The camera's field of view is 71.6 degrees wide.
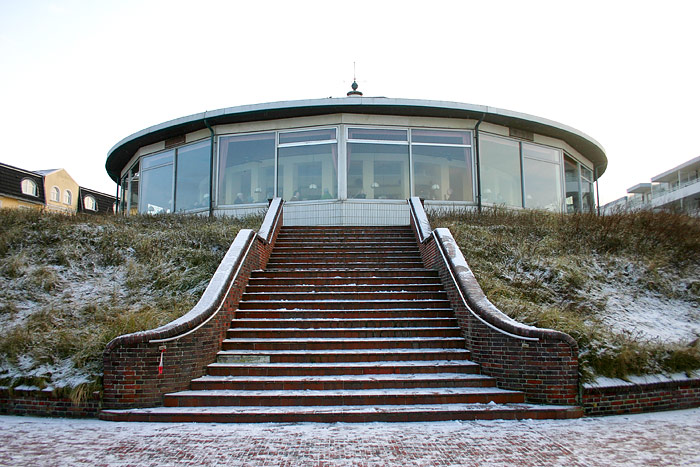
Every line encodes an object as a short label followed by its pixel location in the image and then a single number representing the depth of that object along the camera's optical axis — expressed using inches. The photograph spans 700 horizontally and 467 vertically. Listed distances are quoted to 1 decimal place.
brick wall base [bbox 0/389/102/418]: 233.0
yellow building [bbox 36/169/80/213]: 1385.3
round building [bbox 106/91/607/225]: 599.5
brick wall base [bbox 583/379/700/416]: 235.3
